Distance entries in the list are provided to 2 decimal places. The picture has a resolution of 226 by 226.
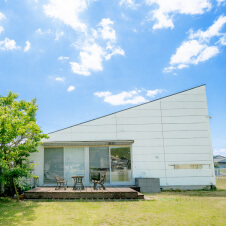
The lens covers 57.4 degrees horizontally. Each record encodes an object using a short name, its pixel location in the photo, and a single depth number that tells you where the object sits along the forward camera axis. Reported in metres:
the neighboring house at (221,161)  37.61
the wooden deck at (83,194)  8.84
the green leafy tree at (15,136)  8.11
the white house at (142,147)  11.91
